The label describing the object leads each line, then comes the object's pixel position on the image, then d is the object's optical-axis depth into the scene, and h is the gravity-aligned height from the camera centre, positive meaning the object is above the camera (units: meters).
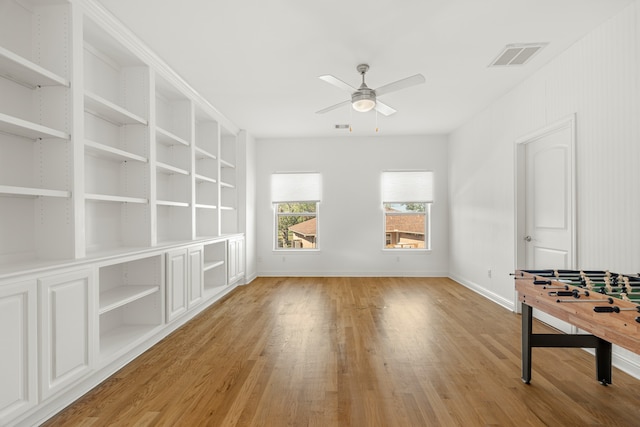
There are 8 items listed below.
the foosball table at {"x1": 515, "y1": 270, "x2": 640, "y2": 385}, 1.44 -0.50
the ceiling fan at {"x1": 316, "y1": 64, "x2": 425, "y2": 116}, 3.03 +1.24
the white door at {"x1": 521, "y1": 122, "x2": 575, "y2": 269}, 3.32 +0.13
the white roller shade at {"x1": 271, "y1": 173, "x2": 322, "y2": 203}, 6.68 +0.51
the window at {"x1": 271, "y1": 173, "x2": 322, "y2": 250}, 6.69 +0.05
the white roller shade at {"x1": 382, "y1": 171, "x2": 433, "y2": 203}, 6.59 +0.51
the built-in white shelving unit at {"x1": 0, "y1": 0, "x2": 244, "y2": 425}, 1.94 +0.10
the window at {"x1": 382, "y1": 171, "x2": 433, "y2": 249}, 6.60 +0.07
